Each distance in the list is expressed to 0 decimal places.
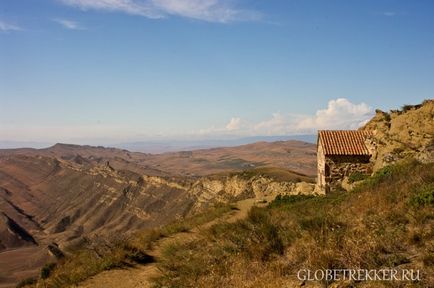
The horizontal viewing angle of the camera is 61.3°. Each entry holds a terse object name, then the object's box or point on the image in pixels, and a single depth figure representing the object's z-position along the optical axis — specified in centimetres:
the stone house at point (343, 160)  2342
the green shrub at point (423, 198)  936
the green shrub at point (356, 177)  2192
